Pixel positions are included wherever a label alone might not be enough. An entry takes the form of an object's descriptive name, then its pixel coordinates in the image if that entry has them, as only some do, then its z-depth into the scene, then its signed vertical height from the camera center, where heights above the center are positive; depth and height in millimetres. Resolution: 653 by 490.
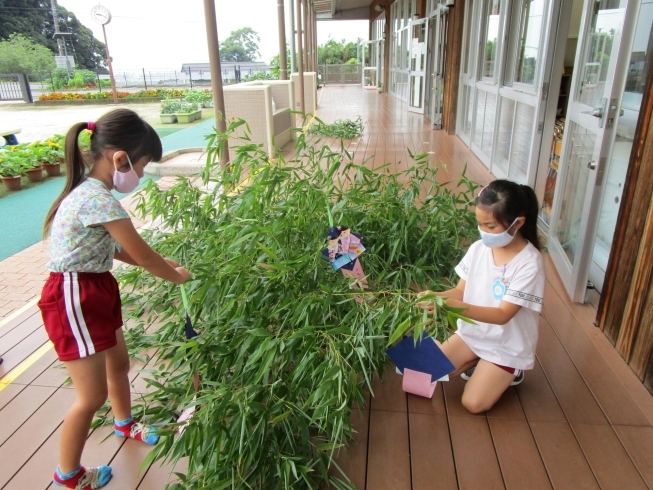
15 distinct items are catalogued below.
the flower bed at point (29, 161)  6418 -1176
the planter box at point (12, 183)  6316 -1371
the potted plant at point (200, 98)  15767 -920
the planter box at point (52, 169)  7113 -1360
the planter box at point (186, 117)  13294 -1251
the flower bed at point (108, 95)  18281 -865
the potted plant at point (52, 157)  7109 -1197
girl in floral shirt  1331 -501
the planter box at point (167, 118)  13320 -1245
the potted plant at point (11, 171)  6344 -1236
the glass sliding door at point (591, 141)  2141 -386
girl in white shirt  1594 -764
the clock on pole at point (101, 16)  12844 +1436
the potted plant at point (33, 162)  6727 -1187
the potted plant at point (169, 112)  13352 -1098
